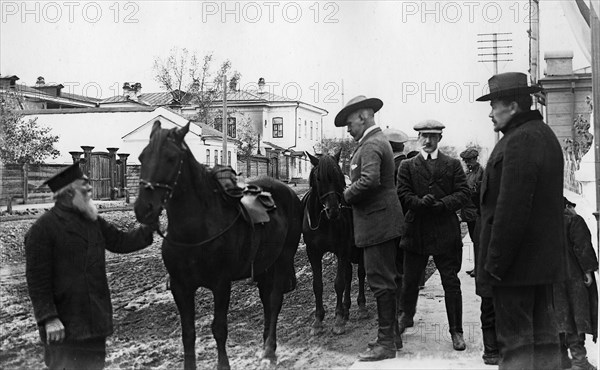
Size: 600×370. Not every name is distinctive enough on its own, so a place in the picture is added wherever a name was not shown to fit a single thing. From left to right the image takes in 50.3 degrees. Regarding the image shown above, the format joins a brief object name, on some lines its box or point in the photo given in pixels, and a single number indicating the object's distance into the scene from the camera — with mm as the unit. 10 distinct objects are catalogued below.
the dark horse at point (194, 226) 4355
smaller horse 6770
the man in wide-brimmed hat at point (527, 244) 3812
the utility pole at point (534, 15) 8715
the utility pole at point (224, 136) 10578
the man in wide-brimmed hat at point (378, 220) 5602
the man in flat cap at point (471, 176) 9242
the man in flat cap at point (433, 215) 6125
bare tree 8859
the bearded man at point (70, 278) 3725
